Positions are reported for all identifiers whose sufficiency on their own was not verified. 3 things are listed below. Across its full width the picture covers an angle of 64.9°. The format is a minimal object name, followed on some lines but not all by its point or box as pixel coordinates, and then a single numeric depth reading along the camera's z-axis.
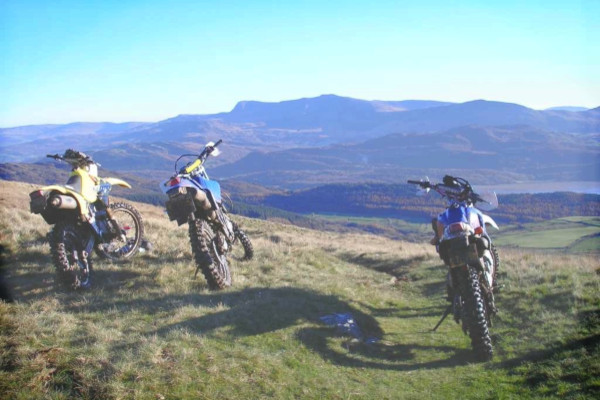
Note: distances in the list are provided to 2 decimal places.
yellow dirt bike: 8.38
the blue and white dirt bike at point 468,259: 7.32
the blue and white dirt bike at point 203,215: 8.95
